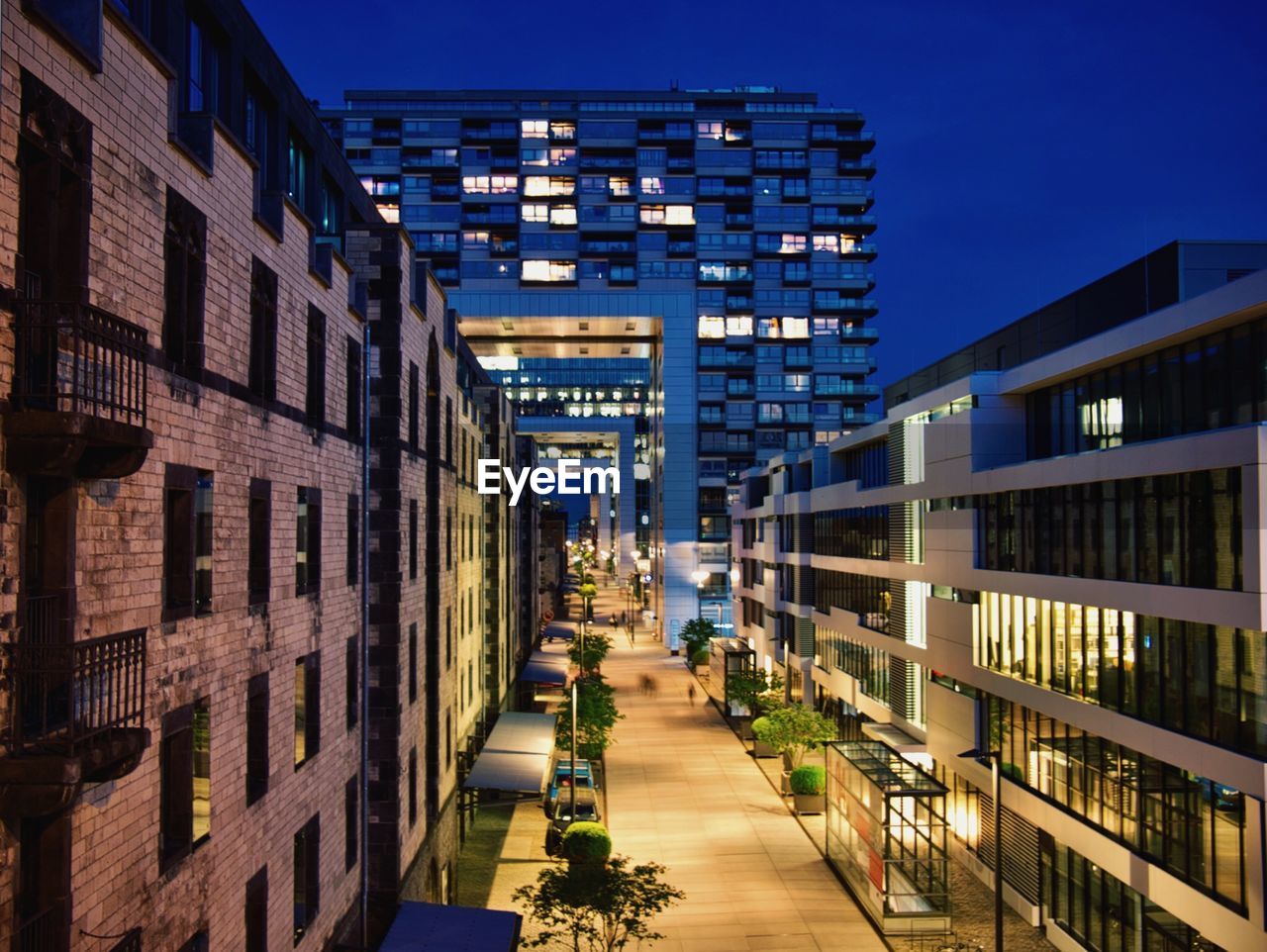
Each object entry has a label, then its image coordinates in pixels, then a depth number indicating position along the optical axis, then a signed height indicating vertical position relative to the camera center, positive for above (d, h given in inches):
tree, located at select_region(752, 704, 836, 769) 1620.3 -328.9
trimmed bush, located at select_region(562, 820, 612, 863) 1230.3 -380.5
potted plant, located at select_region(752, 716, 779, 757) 1952.5 -427.8
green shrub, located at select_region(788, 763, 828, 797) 1555.1 -388.7
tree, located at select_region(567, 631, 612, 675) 2499.8 -327.2
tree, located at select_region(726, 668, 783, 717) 2058.3 -339.7
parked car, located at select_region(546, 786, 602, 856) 1347.2 -405.0
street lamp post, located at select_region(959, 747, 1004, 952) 850.8 -255.1
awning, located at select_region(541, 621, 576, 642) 2780.5 -308.0
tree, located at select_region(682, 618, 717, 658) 3029.0 -335.9
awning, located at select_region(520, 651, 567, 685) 2076.9 -311.9
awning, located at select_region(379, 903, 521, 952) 744.3 -300.6
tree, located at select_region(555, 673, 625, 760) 1638.8 -323.8
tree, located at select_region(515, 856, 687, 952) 891.4 -326.5
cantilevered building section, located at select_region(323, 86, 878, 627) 3939.5 +1129.9
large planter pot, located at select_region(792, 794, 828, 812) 1557.6 -420.2
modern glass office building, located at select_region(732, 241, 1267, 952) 771.4 -90.3
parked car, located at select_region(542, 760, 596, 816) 1517.0 -397.5
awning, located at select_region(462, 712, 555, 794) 1203.0 -299.2
